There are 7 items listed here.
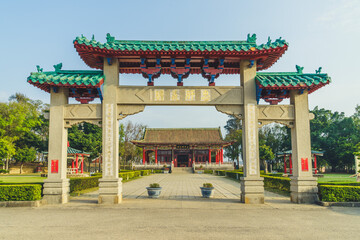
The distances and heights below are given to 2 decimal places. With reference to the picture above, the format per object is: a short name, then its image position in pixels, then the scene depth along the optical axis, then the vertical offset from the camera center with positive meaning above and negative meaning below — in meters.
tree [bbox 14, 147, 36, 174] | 37.81 -0.58
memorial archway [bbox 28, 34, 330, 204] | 9.55 +1.95
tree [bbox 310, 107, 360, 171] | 37.12 +1.63
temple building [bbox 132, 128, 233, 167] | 41.69 +0.57
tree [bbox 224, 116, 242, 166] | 50.12 +0.63
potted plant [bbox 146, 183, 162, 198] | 11.34 -1.71
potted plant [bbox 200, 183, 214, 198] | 11.41 -1.74
